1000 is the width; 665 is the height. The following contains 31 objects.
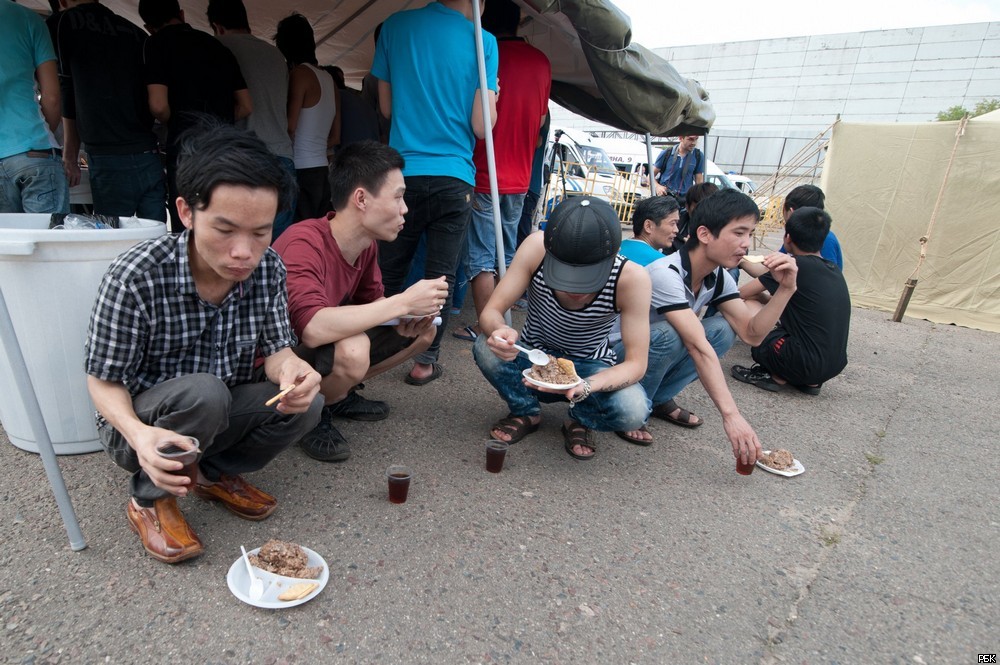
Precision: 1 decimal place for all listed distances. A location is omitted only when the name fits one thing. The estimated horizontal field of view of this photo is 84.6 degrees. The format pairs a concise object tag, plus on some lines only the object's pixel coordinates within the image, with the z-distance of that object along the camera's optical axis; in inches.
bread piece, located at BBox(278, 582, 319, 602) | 67.7
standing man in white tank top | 154.0
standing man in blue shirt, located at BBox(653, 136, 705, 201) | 287.1
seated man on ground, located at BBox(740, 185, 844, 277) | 195.2
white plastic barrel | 78.2
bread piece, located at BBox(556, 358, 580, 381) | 100.1
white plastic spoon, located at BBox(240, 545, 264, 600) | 67.4
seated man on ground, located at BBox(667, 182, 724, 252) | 209.3
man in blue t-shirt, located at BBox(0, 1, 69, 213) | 109.8
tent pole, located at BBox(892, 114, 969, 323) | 267.7
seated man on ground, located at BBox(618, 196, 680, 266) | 166.3
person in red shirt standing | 152.4
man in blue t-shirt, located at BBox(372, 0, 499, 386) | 123.3
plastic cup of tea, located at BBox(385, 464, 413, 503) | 89.3
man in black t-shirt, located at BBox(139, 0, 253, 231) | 124.7
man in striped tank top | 96.3
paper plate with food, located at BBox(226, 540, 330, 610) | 67.7
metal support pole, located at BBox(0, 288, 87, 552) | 62.9
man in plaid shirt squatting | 64.9
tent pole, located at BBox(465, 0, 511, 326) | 120.0
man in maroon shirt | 89.7
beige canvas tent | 265.7
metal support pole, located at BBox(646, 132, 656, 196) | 244.2
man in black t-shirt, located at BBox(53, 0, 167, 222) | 116.6
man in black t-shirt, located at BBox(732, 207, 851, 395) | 162.7
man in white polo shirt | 109.6
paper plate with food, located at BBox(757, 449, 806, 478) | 118.5
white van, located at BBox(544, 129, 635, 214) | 542.3
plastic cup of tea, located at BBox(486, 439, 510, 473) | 103.3
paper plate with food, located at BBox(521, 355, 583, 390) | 97.7
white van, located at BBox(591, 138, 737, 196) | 635.5
